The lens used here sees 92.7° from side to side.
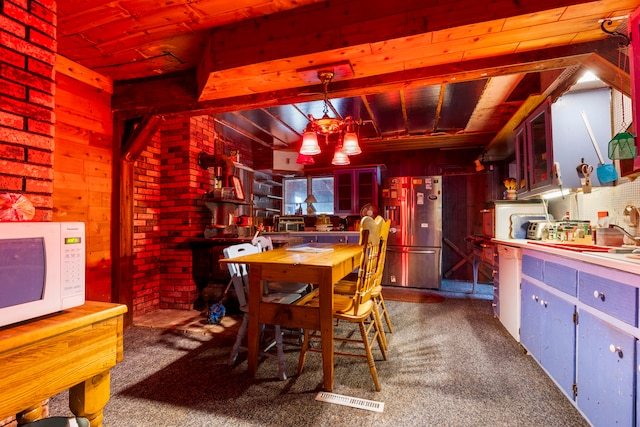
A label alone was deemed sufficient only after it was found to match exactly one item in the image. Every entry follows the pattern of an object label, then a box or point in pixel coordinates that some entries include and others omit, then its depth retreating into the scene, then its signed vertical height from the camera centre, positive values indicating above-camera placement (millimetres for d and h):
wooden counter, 822 -420
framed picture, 4160 +454
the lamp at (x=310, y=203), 6000 +360
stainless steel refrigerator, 5062 -185
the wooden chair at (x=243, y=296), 2133 -632
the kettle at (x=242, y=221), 4295 +0
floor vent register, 1762 -1072
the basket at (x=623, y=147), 1769 +440
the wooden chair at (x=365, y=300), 1993 -559
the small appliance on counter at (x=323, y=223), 5441 -34
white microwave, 903 -154
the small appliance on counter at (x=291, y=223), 5656 -36
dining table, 1943 -533
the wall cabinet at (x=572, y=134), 2561 +761
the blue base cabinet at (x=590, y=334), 1257 -584
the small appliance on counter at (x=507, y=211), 3391 +117
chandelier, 2447 +770
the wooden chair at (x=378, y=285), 2404 -595
